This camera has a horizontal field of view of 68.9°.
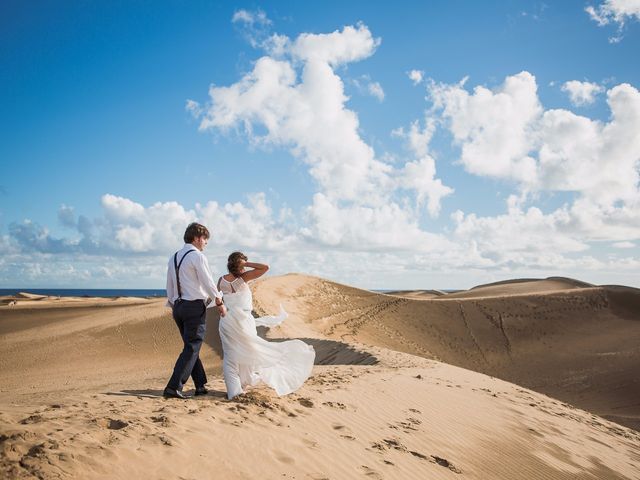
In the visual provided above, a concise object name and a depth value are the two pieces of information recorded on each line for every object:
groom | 5.52
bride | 5.98
